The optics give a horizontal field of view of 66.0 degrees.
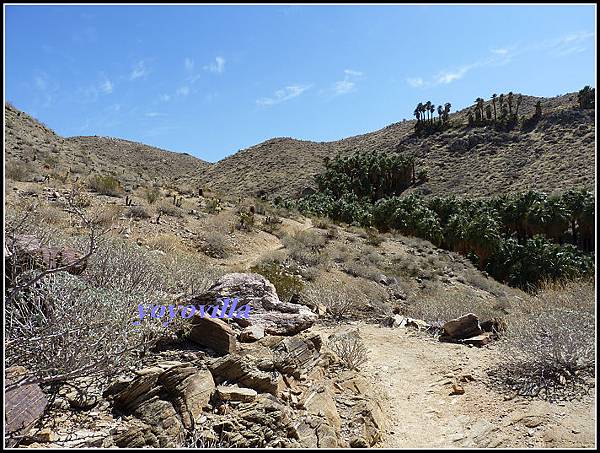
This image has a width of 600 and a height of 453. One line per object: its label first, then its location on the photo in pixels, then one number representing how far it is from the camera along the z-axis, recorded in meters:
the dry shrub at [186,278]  6.63
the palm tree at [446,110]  61.59
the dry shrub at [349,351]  5.83
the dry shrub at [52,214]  12.58
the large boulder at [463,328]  7.29
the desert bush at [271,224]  20.64
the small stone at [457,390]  5.20
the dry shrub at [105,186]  19.06
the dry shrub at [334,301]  9.16
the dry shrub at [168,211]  18.19
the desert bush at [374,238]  22.66
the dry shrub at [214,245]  15.94
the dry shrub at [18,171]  17.81
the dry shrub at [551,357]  4.80
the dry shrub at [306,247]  16.48
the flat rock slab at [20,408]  2.95
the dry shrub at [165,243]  13.48
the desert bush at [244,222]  19.61
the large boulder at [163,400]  3.24
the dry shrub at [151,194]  19.45
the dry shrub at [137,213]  16.75
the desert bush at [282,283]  9.87
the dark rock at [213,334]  4.76
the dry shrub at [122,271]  5.68
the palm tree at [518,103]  58.03
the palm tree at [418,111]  63.46
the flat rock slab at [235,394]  3.89
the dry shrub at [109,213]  13.71
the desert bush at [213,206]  20.88
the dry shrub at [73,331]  3.57
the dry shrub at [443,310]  9.09
